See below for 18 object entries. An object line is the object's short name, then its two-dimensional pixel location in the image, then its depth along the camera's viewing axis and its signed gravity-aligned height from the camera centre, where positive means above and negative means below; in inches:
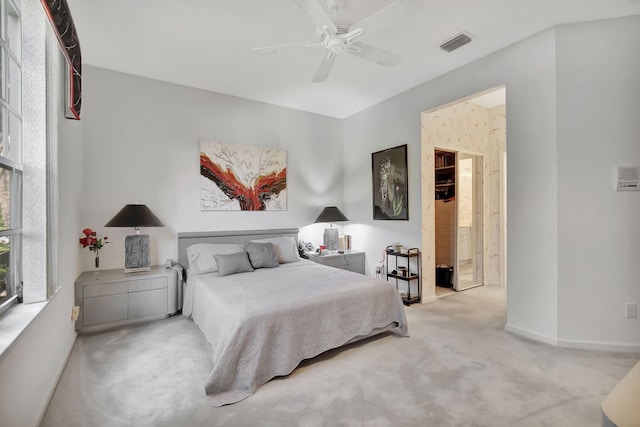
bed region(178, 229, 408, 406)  82.3 -30.9
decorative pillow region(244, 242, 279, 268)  141.4 -19.0
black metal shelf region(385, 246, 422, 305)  157.4 -33.0
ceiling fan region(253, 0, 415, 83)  74.0 +50.5
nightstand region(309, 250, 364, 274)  171.9 -27.1
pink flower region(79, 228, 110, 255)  124.7 -10.1
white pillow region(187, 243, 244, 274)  135.7 -17.8
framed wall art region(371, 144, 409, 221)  166.2 +17.6
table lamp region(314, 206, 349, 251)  181.9 -3.4
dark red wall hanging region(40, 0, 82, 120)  68.8 +46.7
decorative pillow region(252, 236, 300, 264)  158.4 -18.0
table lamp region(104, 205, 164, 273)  125.4 -8.9
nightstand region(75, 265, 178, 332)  116.0 -33.2
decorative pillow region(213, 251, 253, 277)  129.9 -21.2
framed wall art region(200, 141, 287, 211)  160.2 +21.5
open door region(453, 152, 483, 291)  190.2 -4.6
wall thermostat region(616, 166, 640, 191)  101.3 +11.3
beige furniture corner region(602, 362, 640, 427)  24.7 -17.1
